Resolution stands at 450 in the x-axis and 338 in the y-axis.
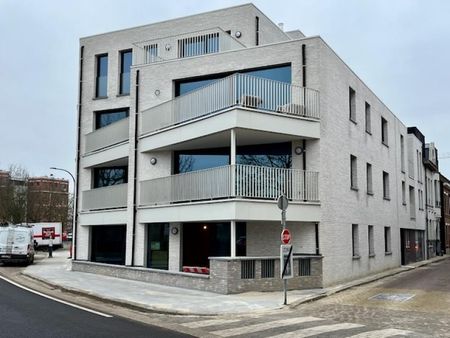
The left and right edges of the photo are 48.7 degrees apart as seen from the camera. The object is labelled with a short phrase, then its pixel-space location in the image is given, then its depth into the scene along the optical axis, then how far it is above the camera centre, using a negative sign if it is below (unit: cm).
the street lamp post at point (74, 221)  2499 -9
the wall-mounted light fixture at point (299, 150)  1739 +249
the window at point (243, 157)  1780 +239
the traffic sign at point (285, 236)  1317 -38
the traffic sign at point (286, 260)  1336 -104
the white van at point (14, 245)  2798 -144
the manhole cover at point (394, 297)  1407 -217
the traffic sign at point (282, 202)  1330 +50
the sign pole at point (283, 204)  1329 +46
